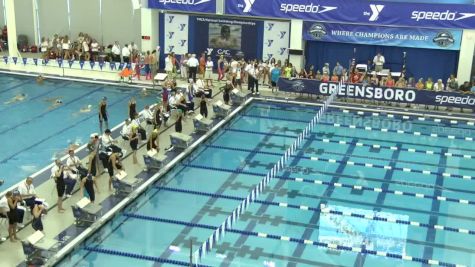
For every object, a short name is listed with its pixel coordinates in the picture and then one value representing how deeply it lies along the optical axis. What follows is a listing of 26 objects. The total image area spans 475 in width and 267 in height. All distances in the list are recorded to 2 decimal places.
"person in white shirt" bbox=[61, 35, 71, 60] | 25.23
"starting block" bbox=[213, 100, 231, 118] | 18.95
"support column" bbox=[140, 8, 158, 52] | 24.30
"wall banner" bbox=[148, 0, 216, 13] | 23.61
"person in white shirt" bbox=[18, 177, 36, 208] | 11.62
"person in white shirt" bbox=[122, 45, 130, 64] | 24.67
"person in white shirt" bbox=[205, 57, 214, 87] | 23.50
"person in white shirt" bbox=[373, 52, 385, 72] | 22.64
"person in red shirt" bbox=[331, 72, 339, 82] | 21.69
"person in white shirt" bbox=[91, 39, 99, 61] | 25.52
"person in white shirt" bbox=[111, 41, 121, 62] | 25.08
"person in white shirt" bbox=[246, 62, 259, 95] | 21.82
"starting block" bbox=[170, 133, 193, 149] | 16.03
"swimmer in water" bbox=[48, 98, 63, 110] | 19.78
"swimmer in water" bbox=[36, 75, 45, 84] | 22.81
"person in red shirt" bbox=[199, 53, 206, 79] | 23.22
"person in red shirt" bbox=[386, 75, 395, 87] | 21.14
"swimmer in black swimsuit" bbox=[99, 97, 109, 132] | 16.94
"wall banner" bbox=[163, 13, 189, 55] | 24.72
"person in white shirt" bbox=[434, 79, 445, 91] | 20.63
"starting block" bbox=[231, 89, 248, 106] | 20.65
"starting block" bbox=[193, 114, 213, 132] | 17.52
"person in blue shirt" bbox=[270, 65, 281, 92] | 21.91
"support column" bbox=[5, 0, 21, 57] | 24.45
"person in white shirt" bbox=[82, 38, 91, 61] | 25.23
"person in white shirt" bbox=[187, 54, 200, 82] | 22.73
